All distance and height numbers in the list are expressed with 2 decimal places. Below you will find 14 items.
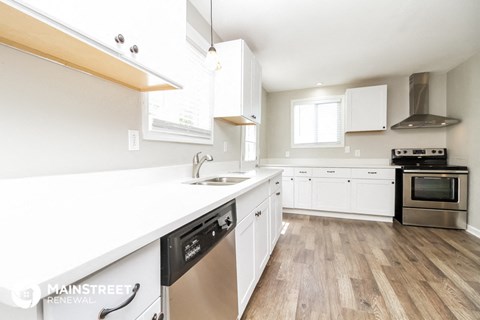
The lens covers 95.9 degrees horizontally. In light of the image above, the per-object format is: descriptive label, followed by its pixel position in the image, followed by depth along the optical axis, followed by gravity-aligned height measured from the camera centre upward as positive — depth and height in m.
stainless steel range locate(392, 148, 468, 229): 2.95 -0.51
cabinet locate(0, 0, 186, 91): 0.65 +0.42
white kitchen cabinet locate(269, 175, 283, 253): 2.11 -0.56
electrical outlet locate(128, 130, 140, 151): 1.25 +0.10
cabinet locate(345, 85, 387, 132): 3.56 +0.85
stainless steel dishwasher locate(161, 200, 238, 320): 0.65 -0.41
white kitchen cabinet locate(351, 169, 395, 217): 3.28 -0.50
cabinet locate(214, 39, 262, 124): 2.14 +0.77
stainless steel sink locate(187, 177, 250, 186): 1.71 -0.20
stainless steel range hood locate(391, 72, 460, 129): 3.29 +0.83
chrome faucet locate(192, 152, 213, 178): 1.78 -0.07
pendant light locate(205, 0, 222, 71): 1.49 +0.68
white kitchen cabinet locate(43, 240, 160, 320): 0.40 -0.29
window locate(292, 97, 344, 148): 4.06 +0.70
